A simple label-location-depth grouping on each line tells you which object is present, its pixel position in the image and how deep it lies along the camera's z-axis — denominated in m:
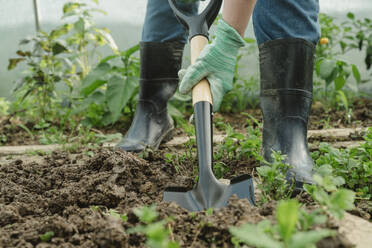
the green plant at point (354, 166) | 1.15
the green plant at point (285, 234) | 0.51
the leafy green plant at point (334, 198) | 0.68
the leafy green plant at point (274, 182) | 1.06
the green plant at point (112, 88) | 2.48
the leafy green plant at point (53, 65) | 2.87
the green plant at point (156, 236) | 0.49
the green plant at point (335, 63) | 2.55
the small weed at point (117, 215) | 0.94
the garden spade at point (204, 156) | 1.08
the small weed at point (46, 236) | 0.85
